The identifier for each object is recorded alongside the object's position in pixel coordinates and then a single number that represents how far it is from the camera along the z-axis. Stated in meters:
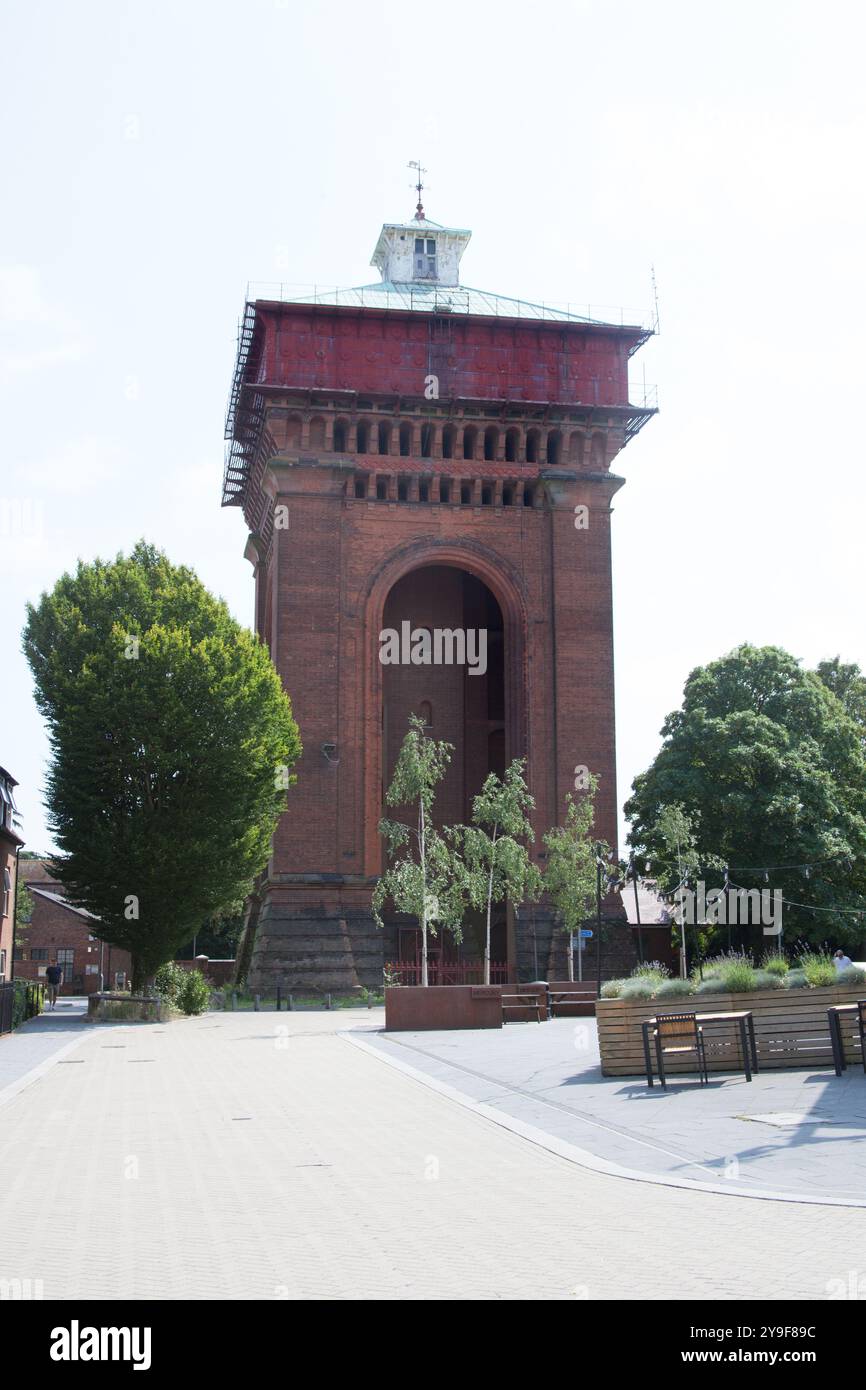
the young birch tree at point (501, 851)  40.66
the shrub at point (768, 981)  17.84
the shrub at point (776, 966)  18.59
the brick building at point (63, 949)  81.00
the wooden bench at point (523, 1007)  31.70
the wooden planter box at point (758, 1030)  17.08
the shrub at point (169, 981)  39.28
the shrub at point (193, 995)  38.16
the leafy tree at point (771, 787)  47.12
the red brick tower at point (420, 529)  47.31
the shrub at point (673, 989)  17.95
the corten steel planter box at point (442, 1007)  27.88
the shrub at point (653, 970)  19.99
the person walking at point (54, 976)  71.62
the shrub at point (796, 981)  17.89
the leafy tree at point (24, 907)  76.06
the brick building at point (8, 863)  50.47
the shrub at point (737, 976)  17.77
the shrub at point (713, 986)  17.91
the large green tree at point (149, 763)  37.78
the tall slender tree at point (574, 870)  44.16
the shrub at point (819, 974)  17.61
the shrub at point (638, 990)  17.77
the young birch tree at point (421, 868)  39.50
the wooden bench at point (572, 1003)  34.16
